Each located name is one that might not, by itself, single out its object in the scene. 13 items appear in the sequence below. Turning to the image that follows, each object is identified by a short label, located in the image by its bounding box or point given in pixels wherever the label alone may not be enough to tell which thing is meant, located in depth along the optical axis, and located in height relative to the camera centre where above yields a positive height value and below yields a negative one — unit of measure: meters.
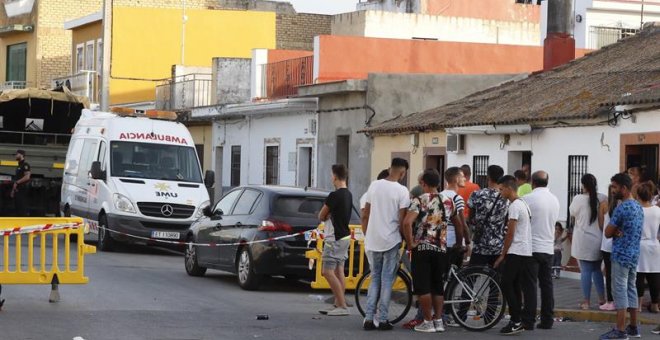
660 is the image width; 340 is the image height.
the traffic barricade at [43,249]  15.14 -0.99
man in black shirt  15.60 -0.69
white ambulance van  25.08 -0.21
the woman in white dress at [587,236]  15.88 -0.73
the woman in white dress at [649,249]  14.84 -0.83
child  20.88 -1.17
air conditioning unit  25.72 +0.61
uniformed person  28.97 -0.44
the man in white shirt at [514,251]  14.06 -0.82
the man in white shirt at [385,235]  13.97 -0.67
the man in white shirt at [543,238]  14.47 -0.69
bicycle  14.27 -1.34
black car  17.98 -0.85
